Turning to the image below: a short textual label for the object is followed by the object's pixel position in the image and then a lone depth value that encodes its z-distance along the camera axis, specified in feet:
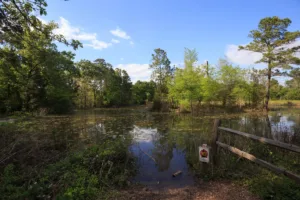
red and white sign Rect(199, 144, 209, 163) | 11.62
